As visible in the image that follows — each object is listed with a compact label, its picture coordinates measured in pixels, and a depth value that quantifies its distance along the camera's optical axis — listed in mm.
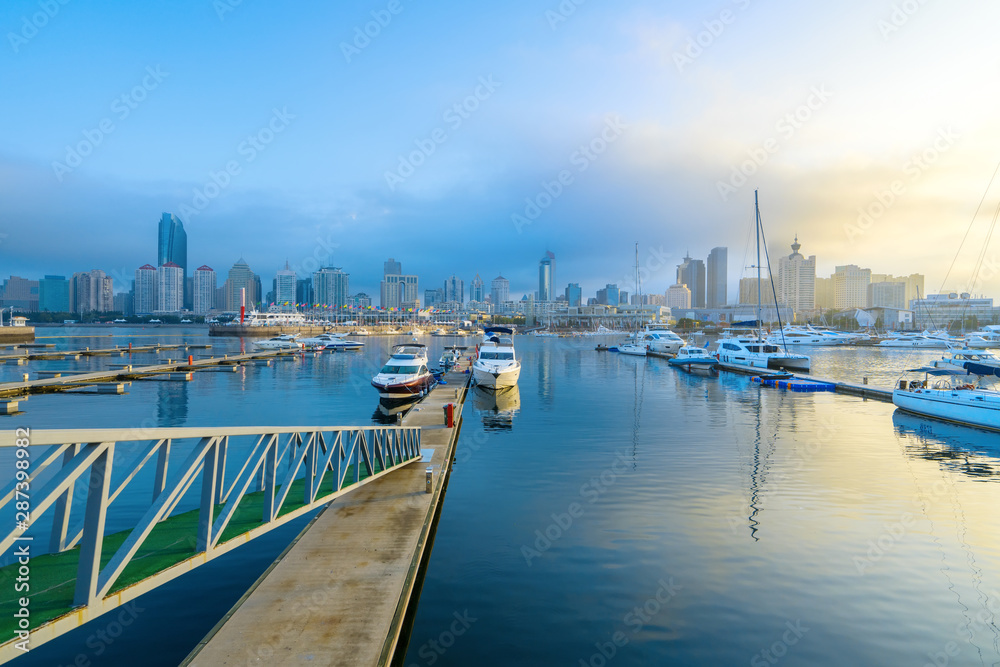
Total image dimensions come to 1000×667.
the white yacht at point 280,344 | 91625
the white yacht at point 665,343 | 88312
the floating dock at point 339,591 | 6977
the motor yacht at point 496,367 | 40875
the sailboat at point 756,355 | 59312
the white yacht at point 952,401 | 26984
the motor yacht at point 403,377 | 35594
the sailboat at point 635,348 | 91812
